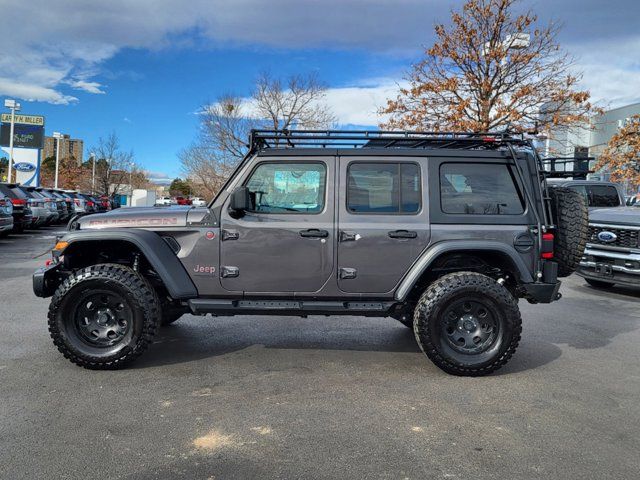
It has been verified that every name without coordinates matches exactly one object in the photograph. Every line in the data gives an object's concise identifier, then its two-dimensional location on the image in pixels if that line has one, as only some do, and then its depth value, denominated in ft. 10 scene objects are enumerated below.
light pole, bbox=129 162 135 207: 188.93
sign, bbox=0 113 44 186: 132.16
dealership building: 64.44
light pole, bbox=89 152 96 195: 170.93
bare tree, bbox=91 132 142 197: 169.48
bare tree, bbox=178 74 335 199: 94.89
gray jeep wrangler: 14.90
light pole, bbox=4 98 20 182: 110.91
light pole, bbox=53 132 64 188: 148.77
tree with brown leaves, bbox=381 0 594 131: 58.03
